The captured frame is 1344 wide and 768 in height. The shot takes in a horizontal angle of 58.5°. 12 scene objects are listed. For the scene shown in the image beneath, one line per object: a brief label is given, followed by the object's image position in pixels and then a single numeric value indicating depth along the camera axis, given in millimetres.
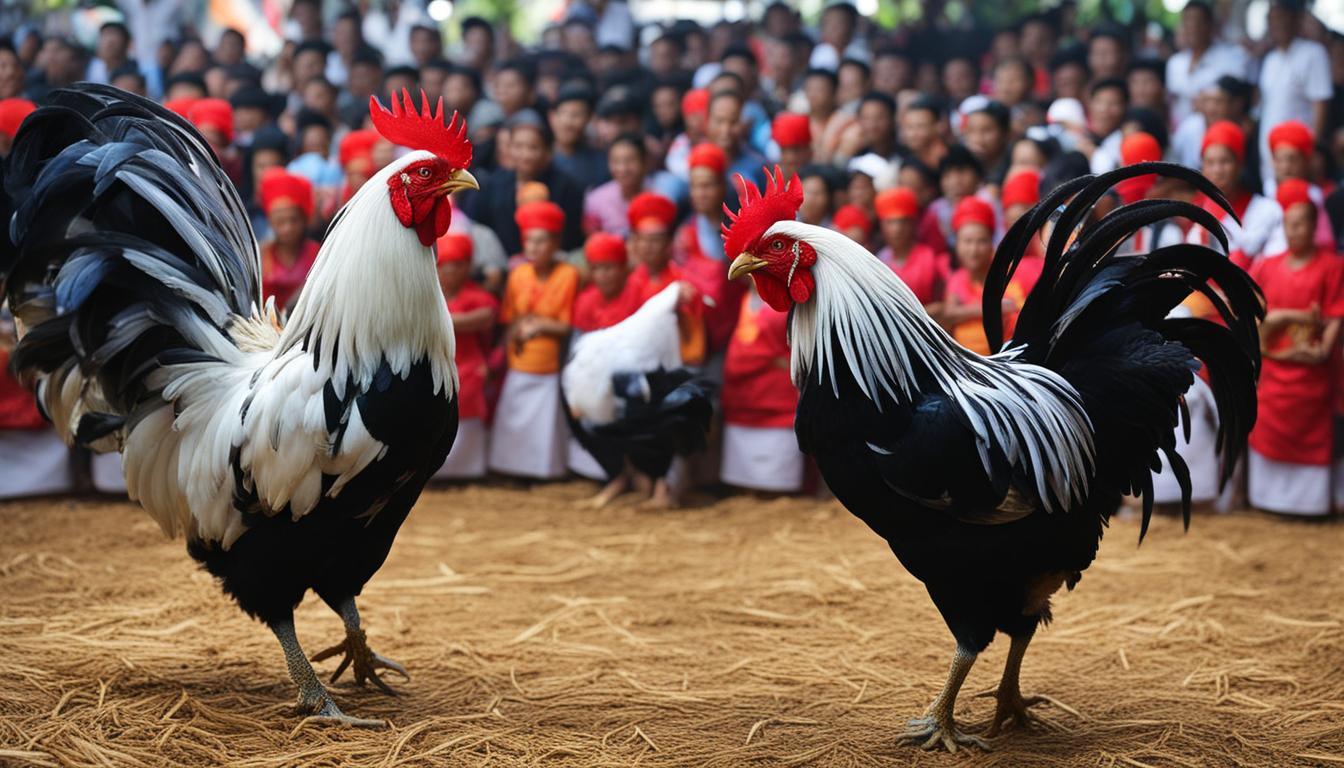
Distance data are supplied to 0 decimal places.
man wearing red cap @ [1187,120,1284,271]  7105
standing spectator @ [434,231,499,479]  7578
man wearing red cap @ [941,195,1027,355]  6871
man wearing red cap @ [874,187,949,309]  7301
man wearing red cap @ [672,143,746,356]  7613
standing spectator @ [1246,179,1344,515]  6781
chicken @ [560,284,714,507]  6676
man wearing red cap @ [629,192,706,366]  7367
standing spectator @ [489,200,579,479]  7781
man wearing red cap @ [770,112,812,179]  8258
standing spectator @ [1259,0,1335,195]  8820
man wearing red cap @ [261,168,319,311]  7332
